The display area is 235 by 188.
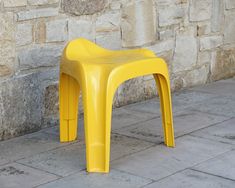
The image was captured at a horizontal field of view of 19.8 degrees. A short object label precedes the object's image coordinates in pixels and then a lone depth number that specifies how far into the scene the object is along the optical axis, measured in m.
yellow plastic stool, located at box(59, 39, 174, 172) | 3.24
